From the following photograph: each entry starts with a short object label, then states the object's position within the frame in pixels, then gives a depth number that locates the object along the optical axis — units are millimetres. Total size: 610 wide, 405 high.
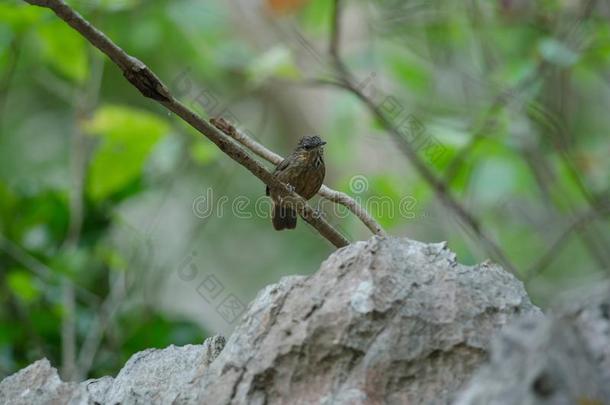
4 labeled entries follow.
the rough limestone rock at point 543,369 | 3768
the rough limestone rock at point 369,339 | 4937
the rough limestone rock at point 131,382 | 5512
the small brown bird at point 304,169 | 9359
